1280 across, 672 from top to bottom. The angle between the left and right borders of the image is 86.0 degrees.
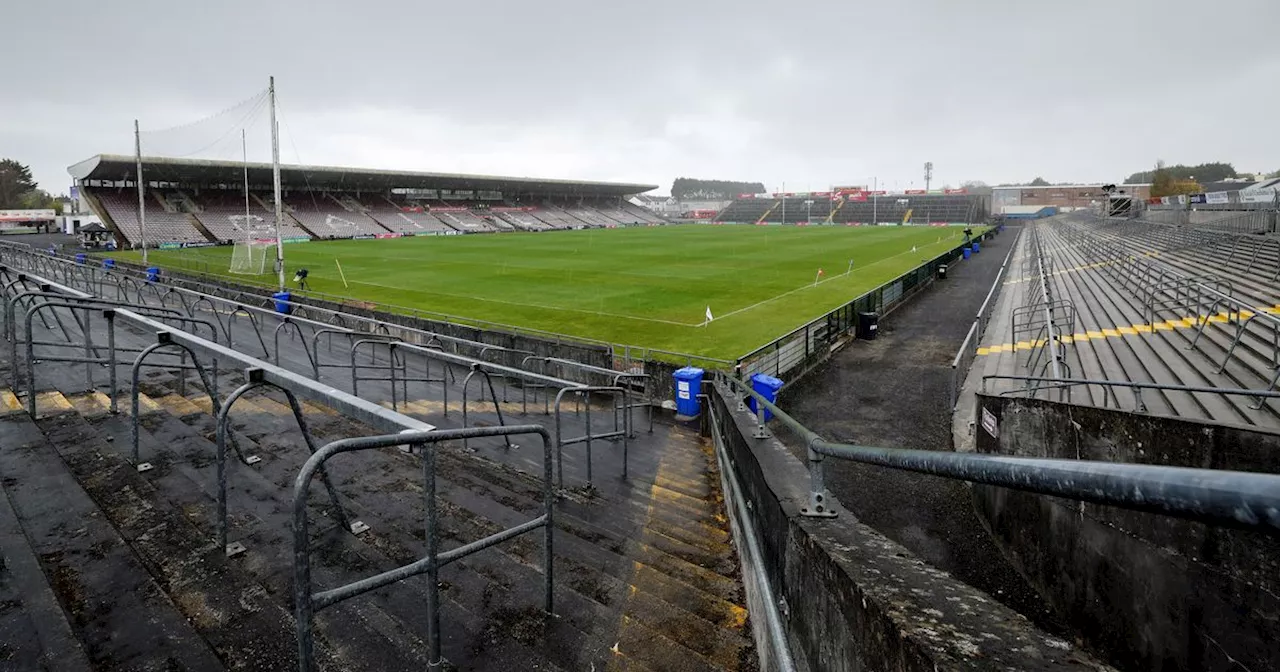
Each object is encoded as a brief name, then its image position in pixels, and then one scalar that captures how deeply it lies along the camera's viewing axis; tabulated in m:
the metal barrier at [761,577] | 2.18
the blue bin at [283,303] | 20.81
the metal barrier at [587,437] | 6.89
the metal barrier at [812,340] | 15.82
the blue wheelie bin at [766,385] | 13.82
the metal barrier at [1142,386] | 6.62
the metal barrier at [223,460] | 4.11
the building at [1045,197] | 137.12
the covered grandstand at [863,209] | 118.12
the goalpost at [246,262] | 37.94
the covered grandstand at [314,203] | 61.38
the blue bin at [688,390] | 13.53
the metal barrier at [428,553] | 2.78
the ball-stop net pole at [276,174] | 27.48
